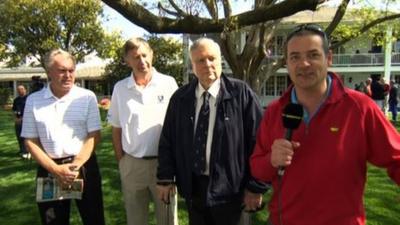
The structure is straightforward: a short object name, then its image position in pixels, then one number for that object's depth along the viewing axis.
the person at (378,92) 18.69
